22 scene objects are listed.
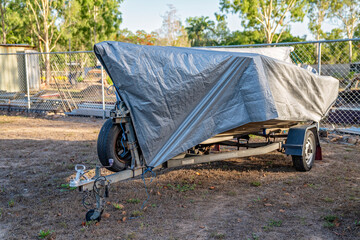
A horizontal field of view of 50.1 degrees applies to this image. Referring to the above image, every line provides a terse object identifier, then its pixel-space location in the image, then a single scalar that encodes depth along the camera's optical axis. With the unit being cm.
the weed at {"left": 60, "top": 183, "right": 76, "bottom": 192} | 585
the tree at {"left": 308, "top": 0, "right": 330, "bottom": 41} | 4590
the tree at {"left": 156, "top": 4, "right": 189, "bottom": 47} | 6288
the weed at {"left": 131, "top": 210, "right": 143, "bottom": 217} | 475
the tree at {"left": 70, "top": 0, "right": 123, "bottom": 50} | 4405
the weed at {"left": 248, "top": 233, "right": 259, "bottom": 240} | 402
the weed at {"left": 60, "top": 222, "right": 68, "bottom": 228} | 442
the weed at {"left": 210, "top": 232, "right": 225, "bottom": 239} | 408
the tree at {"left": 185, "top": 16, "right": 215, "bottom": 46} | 8375
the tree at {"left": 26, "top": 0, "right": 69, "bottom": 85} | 3319
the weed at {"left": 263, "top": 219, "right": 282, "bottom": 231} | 428
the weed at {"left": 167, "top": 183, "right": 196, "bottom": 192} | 581
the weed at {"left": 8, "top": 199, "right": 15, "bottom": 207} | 520
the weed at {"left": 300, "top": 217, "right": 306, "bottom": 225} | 443
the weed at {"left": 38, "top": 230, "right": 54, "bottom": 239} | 415
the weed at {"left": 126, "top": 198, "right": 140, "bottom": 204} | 522
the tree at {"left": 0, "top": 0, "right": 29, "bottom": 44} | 4041
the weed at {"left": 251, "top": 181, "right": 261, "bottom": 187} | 602
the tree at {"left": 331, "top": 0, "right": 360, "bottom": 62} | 4475
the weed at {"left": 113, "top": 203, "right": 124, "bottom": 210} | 498
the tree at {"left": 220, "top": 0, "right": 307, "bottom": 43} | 3591
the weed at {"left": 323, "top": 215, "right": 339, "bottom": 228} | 432
